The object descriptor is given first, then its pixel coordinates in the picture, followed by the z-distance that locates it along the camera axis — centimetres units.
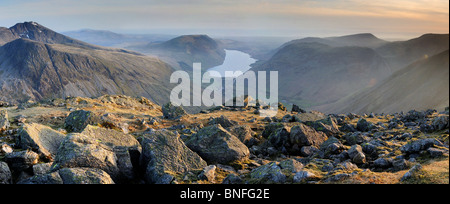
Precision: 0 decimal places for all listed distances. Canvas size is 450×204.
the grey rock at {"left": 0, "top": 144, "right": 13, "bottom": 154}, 1705
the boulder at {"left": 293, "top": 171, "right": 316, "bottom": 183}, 1382
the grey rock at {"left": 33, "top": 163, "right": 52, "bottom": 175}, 1474
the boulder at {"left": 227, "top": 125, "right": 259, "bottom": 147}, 2601
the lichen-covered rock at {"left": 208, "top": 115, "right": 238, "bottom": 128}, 3262
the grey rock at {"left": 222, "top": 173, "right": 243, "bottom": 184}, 1460
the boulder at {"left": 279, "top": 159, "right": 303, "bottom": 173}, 1552
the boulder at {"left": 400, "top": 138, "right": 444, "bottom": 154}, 1908
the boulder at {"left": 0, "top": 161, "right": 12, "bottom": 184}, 1345
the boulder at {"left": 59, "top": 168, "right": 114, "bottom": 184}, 1271
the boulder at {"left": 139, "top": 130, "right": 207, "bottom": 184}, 1516
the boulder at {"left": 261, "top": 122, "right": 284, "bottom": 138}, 2858
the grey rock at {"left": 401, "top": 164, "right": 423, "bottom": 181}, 1292
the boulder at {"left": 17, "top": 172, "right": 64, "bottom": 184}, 1251
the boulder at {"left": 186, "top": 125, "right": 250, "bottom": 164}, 1896
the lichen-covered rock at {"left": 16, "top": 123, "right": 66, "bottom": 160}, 1752
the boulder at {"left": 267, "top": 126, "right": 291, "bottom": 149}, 2397
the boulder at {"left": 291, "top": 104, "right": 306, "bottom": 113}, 5912
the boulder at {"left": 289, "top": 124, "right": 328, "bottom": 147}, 2355
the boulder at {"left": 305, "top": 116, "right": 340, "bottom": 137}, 2864
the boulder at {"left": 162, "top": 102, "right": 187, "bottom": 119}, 4181
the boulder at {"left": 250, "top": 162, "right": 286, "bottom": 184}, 1426
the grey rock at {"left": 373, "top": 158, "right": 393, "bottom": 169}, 1706
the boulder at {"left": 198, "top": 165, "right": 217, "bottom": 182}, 1517
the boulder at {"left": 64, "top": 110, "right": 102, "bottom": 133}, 2547
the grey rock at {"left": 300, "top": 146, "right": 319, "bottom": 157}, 2244
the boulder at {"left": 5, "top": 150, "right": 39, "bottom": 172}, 1491
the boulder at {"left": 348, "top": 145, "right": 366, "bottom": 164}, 1837
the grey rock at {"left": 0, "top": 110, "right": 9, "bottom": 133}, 2337
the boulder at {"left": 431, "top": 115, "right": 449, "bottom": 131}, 2667
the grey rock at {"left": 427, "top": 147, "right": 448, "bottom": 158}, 1747
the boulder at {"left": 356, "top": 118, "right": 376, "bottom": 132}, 3309
